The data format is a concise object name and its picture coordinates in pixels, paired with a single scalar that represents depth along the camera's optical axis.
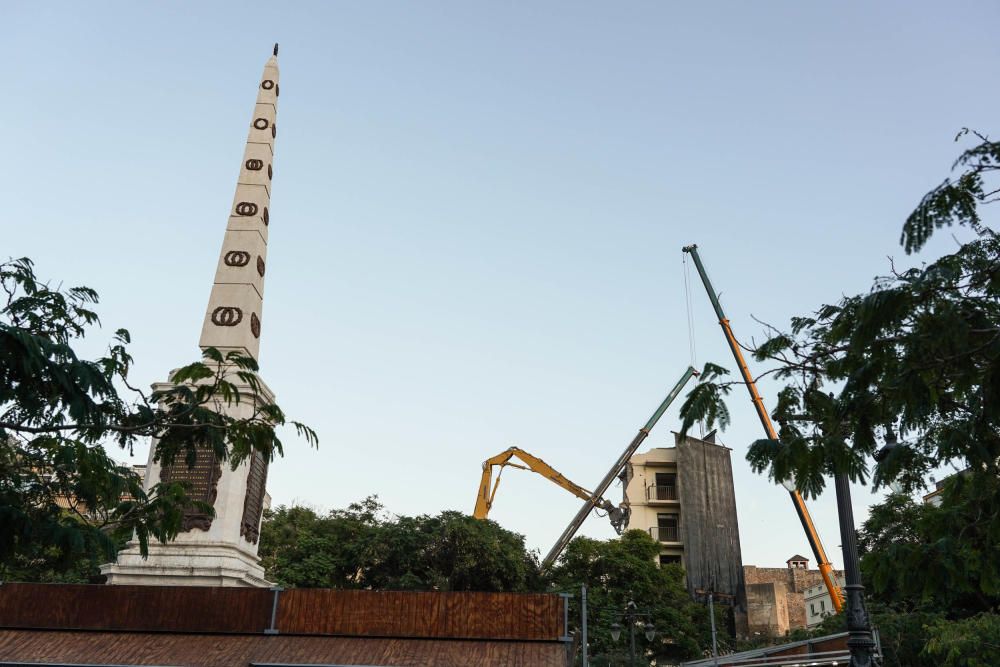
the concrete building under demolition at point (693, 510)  52.50
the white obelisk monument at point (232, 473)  17.56
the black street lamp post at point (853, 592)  8.85
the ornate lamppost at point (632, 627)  22.65
